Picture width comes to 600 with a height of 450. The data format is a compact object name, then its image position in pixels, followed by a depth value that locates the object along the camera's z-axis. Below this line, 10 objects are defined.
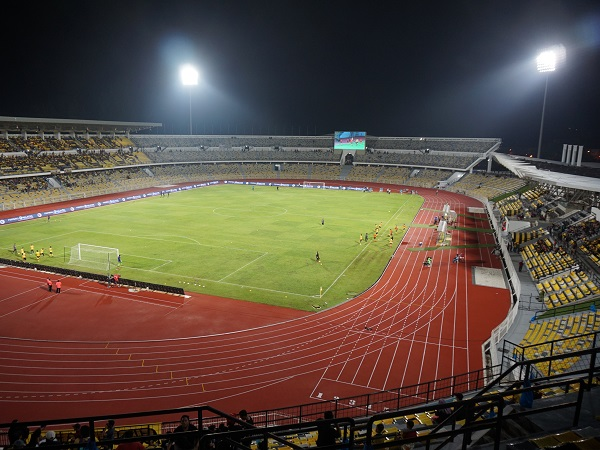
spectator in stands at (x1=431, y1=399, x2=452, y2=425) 9.02
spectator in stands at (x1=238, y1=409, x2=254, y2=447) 9.56
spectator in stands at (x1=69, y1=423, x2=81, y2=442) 10.20
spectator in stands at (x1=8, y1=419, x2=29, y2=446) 8.24
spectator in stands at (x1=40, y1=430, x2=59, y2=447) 9.84
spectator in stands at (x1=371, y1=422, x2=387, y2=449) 7.18
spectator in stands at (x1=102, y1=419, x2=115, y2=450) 8.55
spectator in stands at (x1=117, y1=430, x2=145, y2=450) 6.53
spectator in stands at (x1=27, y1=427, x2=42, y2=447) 8.20
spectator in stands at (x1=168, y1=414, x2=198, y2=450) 6.18
